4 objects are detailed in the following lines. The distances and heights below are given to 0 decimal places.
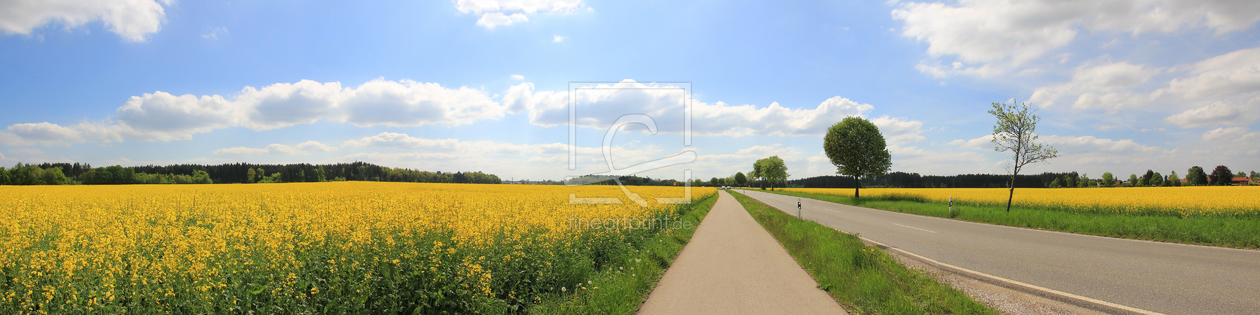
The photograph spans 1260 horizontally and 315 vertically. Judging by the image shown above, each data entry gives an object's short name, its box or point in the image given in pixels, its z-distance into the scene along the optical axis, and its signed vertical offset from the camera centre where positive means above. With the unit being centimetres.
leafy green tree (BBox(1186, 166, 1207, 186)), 7625 +97
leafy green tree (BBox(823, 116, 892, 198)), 3994 +275
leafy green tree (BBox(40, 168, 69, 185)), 4603 -18
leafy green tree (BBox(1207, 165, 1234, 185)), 7069 +108
